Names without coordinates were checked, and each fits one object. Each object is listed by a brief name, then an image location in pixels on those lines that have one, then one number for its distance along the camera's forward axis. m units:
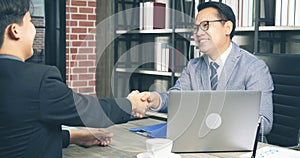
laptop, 1.32
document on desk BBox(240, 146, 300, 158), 1.29
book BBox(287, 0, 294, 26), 2.62
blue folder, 1.57
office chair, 1.90
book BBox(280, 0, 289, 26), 2.67
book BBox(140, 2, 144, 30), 3.81
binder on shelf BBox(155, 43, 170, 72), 3.65
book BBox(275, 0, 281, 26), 2.71
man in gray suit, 1.95
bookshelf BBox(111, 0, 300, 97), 2.90
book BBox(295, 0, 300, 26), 2.59
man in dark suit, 1.05
